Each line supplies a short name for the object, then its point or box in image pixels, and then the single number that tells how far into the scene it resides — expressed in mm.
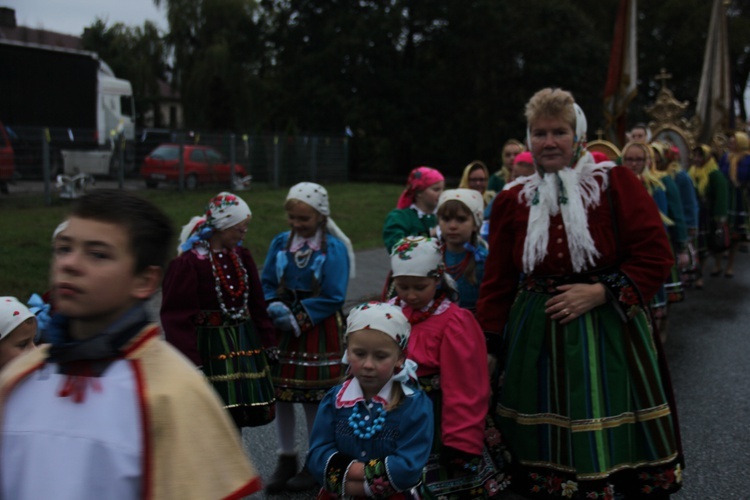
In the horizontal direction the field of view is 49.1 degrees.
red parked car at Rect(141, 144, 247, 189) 19188
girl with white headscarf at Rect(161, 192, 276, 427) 4070
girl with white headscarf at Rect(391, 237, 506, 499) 3363
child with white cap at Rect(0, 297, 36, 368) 3275
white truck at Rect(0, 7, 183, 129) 27594
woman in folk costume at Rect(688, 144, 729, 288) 11219
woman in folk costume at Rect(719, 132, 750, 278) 12578
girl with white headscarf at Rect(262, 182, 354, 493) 4570
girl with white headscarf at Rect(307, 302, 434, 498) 2957
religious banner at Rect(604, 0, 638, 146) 11758
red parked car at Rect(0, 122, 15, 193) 15109
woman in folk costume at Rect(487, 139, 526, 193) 8961
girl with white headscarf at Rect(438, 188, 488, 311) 4773
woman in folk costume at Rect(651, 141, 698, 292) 7793
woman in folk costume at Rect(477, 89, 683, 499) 3359
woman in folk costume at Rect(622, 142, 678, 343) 7340
